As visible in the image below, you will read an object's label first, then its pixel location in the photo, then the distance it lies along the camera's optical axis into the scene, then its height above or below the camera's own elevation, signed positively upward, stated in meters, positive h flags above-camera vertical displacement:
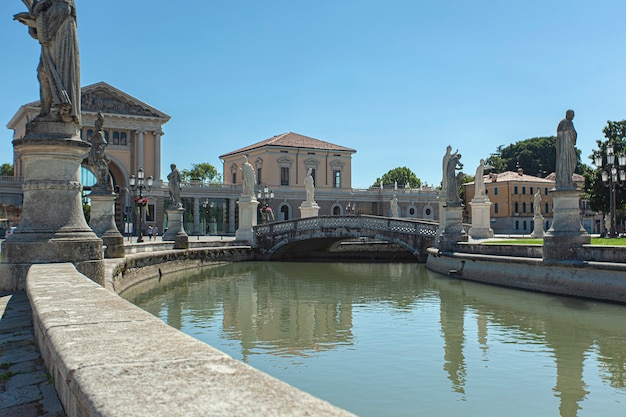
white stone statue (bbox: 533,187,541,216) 34.66 +0.84
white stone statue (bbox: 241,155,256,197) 35.06 +2.38
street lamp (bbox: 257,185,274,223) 43.52 +0.84
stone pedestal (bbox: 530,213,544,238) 34.00 -0.39
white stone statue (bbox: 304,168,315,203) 38.53 +2.09
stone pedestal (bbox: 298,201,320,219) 38.69 +0.77
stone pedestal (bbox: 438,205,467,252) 25.04 -0.35
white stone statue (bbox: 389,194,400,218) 45.70 +0.95
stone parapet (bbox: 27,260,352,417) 2.18 -0.64
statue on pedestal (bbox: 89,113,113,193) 18.36 +1.84
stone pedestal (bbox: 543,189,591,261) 16.97 -0.34
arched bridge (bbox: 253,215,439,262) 31.44 -0.65
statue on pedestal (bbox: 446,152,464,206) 25.17 +1.62
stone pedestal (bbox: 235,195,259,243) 35.41 +0.22
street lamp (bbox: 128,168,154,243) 31.24 +2.06
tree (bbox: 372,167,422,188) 102.50 +7.31
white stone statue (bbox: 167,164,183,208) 29.45 +1.64
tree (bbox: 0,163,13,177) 86.49 +7.75
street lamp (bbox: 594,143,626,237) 25.98 +2.04
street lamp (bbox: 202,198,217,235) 59.78 +0.39
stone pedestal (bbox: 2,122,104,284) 7.56 +0.19
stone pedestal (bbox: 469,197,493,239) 33.84 +0.07
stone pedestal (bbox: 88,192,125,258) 17.52 -0.01
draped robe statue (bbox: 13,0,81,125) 7.68 +2.15
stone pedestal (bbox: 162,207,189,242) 29.38 -0.09
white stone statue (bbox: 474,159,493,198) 34.66 +2.24
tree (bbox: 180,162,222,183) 98.00 +7.87
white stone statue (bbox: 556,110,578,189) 17.48 +1.86
